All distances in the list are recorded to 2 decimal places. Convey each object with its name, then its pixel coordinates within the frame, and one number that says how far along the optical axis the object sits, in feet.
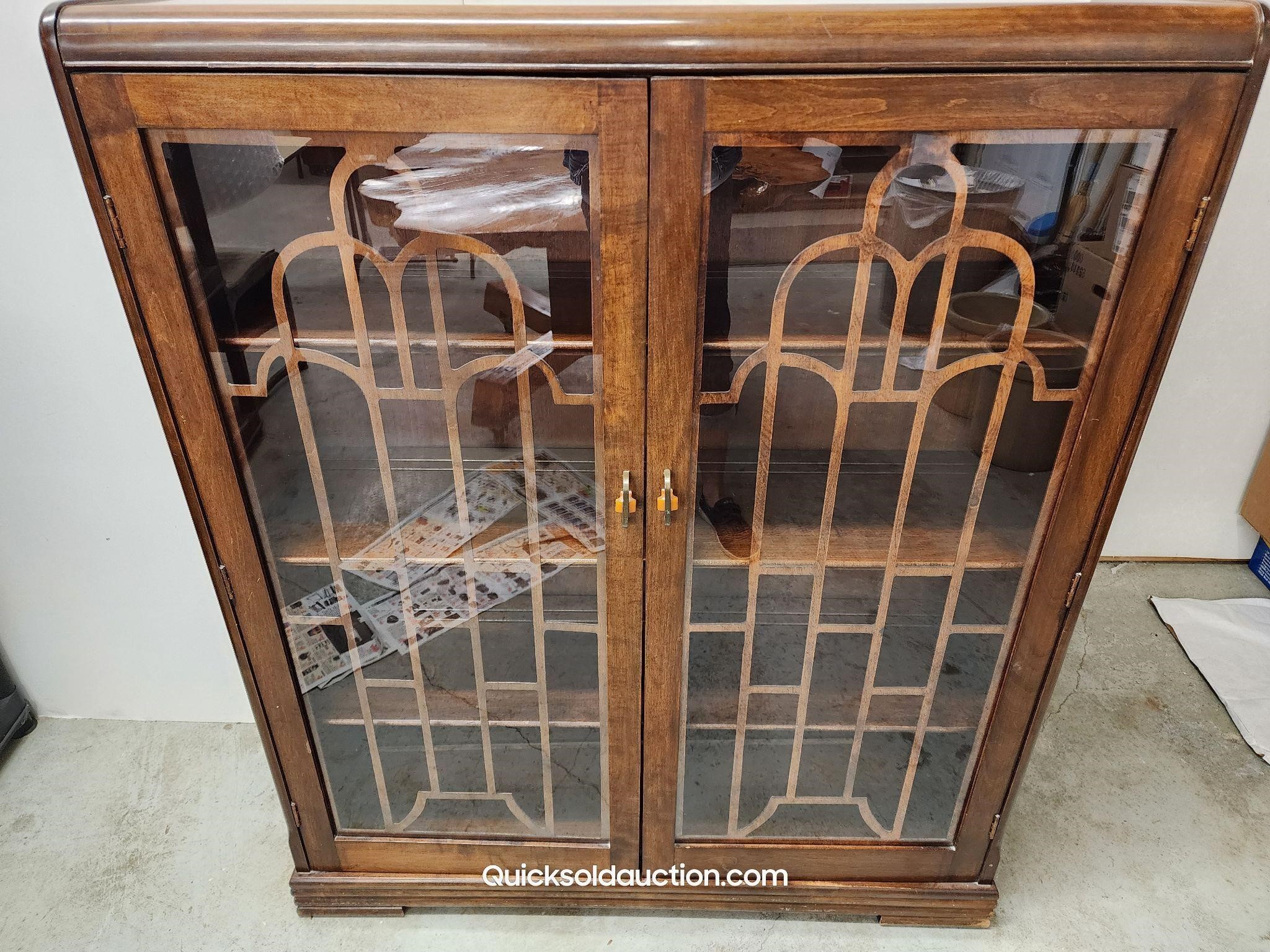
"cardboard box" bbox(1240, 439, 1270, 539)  5.86
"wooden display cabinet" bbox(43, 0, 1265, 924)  2.45
